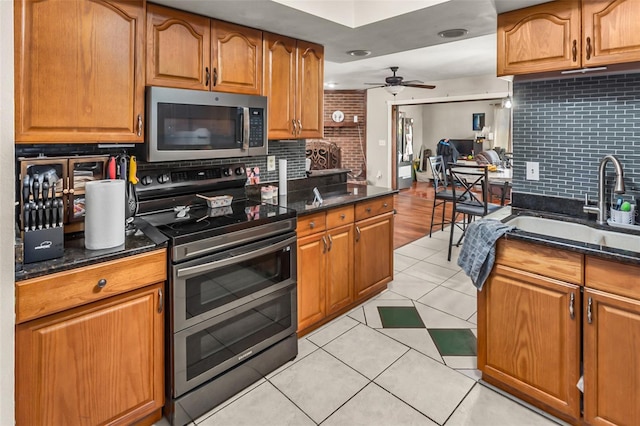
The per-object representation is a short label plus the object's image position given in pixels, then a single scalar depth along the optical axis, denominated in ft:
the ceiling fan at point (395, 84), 19.79
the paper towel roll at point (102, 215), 5.24
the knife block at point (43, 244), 4.67
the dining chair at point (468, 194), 12.97
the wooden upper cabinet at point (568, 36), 5.76
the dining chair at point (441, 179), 14.92
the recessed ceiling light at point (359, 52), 10.53
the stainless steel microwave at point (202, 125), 6.59
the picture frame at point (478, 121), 35.24
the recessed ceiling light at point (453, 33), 8.57
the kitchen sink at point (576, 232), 6.18
